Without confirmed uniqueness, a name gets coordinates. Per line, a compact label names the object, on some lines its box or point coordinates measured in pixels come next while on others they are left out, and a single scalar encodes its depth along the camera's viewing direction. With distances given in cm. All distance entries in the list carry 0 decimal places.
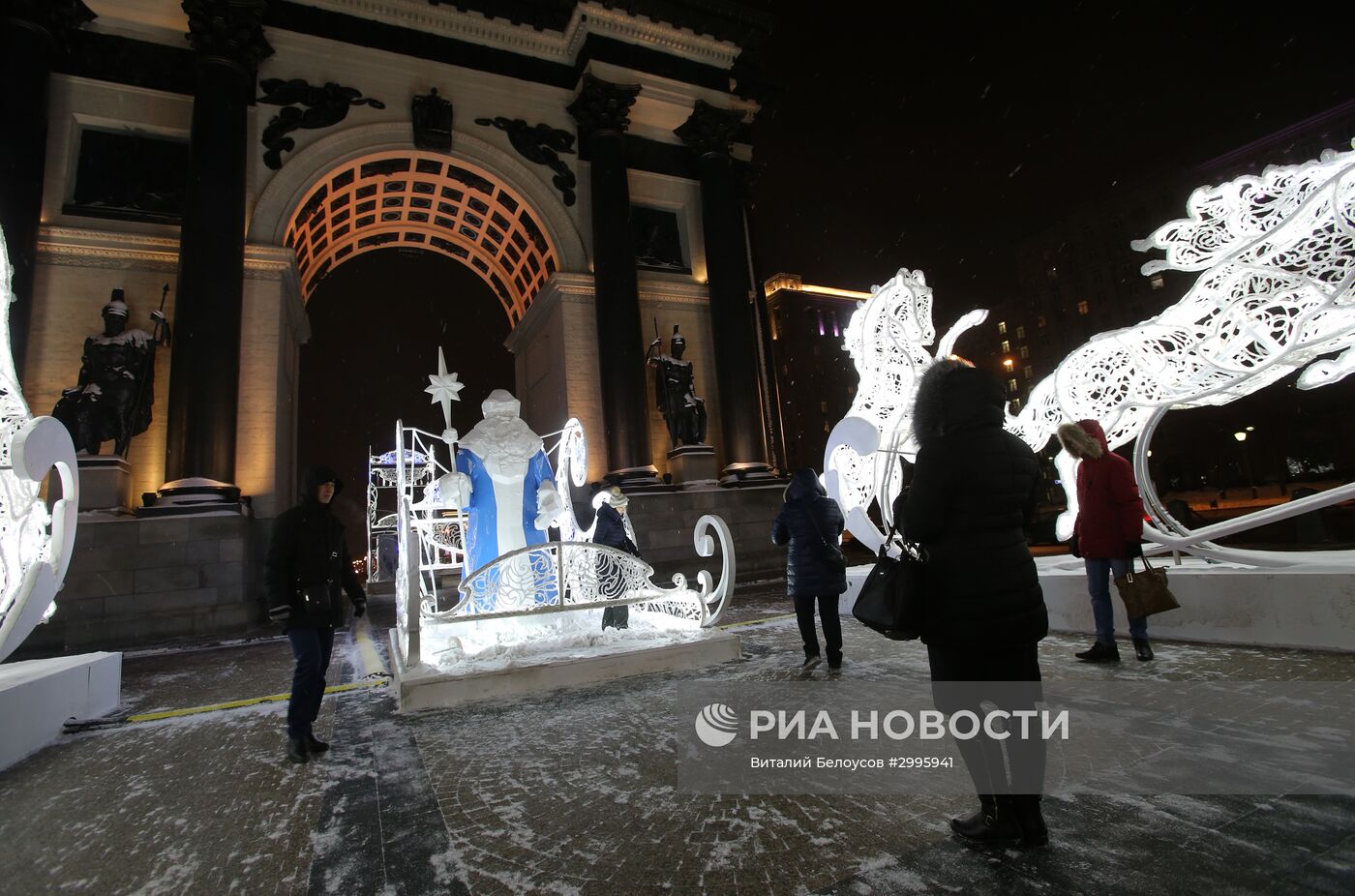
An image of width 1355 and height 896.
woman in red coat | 443
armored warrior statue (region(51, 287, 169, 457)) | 1064
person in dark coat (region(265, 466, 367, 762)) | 372
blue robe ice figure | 633
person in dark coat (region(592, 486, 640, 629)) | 646
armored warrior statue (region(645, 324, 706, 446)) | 1566
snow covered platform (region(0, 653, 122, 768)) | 384
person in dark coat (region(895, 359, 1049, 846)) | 218
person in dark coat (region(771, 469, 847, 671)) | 495
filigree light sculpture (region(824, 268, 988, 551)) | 710
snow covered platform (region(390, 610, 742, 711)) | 461
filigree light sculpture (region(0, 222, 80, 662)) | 421
